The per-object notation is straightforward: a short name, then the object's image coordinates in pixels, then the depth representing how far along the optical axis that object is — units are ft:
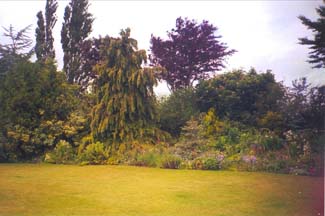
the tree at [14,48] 43.52
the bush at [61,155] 30.42
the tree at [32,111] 31.50
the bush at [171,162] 27.07
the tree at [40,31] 58.87
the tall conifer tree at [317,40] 22.16
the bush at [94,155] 29.58
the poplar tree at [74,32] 58.23
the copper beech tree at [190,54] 52.65
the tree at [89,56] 54.24
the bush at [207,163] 25.95
